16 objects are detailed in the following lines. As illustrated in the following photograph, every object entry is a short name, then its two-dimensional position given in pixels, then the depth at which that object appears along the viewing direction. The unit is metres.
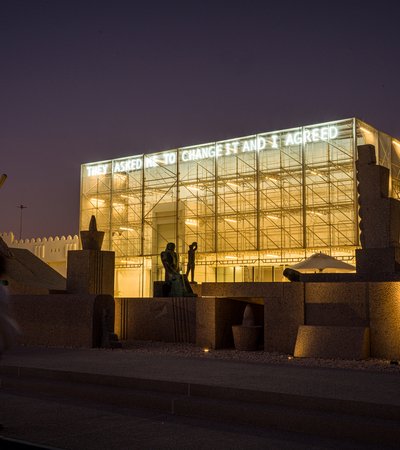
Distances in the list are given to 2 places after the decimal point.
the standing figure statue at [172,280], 15.05
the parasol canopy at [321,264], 19.56
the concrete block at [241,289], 11.17
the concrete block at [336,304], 10.34
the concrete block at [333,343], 9.91
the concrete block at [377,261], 11.11
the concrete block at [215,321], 11.86
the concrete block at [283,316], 10.87
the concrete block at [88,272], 14.70
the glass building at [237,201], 33.62
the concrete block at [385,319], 9.92
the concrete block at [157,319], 13.40
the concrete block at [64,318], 12.31
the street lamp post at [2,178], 18.58
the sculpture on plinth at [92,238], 14.87
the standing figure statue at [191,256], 21.54
